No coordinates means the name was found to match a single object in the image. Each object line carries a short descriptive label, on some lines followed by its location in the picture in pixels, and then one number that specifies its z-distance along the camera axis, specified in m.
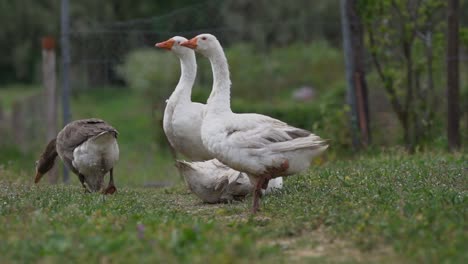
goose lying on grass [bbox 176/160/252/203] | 10.55
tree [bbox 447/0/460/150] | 15.42
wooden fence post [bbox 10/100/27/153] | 23.20
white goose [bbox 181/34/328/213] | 9.12
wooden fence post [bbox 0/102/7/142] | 23.14
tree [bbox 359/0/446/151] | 17.23
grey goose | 11.48
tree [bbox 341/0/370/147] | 16.27
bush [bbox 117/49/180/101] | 28.44
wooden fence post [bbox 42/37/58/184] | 17.55
